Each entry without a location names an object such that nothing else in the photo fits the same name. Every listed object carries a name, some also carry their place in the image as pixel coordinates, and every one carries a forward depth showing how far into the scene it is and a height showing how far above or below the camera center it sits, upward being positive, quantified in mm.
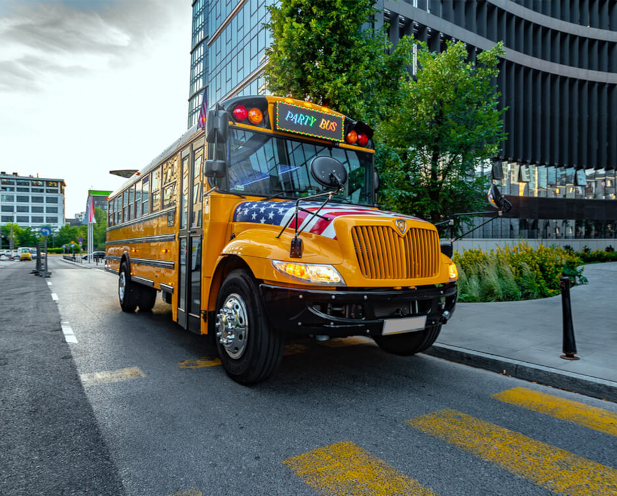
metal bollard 5102 -942
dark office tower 31359 +13919
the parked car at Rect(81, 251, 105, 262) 46444 -1123
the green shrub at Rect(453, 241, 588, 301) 10203 -625
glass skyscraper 27812 +14942
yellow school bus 3791 +17
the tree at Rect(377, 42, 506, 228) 13711 +3465
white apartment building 144500 +14666
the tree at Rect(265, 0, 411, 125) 10289 +4660
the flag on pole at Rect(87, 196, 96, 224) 40875 +3280
